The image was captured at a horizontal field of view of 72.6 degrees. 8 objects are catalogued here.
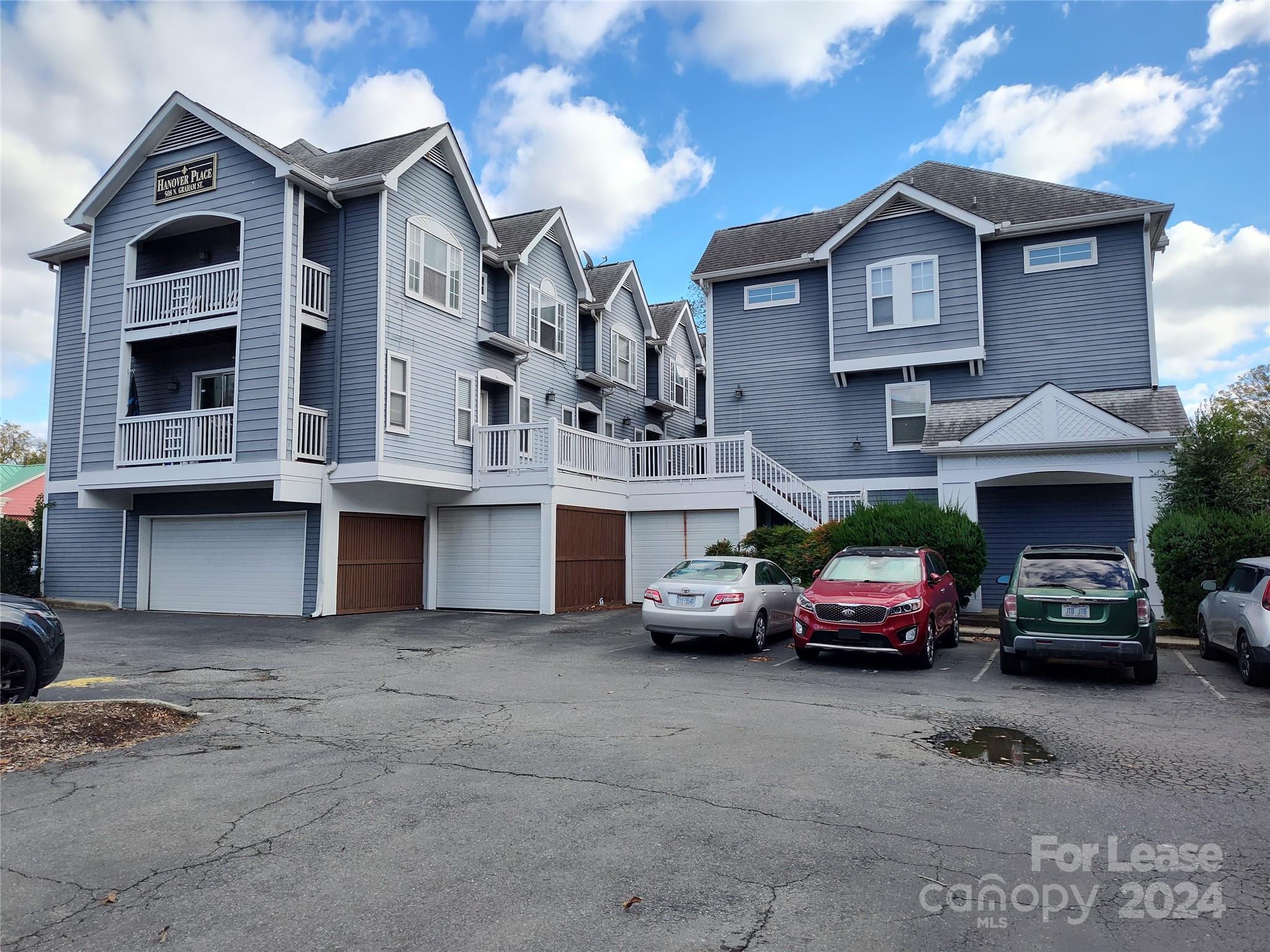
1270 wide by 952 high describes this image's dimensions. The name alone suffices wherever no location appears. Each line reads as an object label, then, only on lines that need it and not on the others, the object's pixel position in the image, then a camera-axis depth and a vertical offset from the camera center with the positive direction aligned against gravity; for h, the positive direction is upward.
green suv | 10.55 -0.76
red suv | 11.70 -0.77
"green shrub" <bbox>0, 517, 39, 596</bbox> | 22.38 -0.27
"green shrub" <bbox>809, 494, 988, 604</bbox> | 16.31 +0.34
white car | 10.51 -0.89
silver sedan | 13.37 -0.80
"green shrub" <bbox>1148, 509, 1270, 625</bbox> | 14.20 +0.05
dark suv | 8.16 -0.97
